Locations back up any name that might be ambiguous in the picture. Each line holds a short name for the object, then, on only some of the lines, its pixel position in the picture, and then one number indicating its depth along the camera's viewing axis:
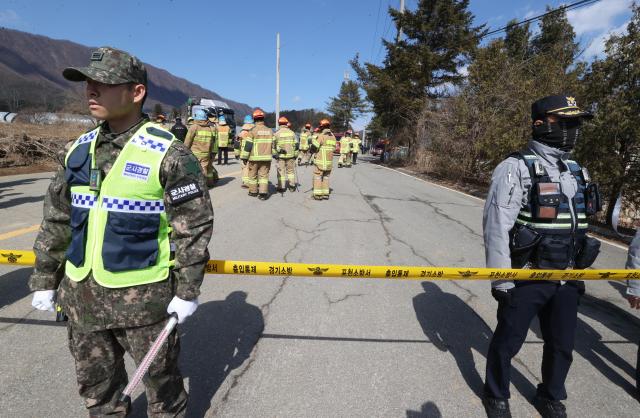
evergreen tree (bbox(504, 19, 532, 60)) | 29.35
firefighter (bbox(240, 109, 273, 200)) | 8.34
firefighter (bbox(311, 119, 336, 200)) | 9.00
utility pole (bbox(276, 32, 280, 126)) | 36.41
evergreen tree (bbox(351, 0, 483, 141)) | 22.73
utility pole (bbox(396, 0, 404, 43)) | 24.58
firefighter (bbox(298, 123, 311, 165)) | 18.31
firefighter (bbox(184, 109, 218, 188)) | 8.85
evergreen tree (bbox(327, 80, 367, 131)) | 57.66
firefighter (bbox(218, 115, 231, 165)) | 13.76
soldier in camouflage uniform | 1.55
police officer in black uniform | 2.14
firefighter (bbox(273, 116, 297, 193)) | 9.45
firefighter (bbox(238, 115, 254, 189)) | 9.58
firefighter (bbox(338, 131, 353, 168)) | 19.20
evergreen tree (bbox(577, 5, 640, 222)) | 7.55
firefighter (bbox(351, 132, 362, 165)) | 19.80
